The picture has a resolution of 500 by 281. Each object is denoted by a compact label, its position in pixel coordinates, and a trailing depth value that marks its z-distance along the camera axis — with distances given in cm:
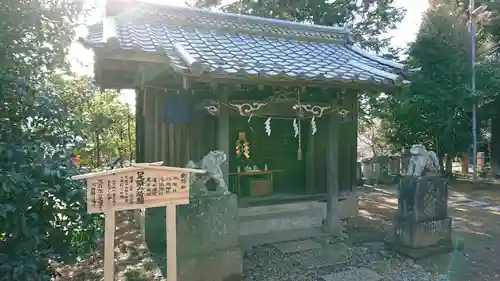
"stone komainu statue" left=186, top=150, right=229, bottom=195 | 525
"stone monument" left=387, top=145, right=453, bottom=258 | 615
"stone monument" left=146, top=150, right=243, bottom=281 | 483
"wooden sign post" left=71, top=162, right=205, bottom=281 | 337
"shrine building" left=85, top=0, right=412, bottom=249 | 563
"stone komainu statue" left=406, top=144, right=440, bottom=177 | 640
